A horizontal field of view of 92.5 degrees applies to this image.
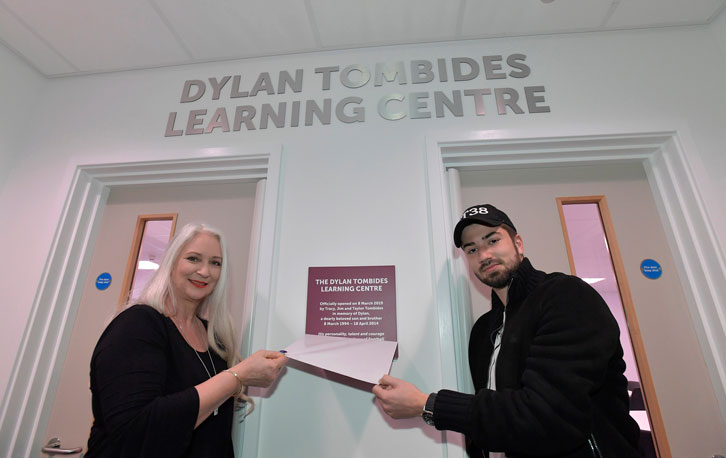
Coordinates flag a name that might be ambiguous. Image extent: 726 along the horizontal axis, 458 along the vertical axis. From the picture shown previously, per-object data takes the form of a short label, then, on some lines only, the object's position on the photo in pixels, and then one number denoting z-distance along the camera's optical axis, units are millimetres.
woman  943
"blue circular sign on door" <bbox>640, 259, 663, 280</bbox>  1661
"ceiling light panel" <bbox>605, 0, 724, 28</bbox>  1807
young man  905
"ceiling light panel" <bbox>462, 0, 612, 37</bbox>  1811
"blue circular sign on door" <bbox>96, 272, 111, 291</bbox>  1879
